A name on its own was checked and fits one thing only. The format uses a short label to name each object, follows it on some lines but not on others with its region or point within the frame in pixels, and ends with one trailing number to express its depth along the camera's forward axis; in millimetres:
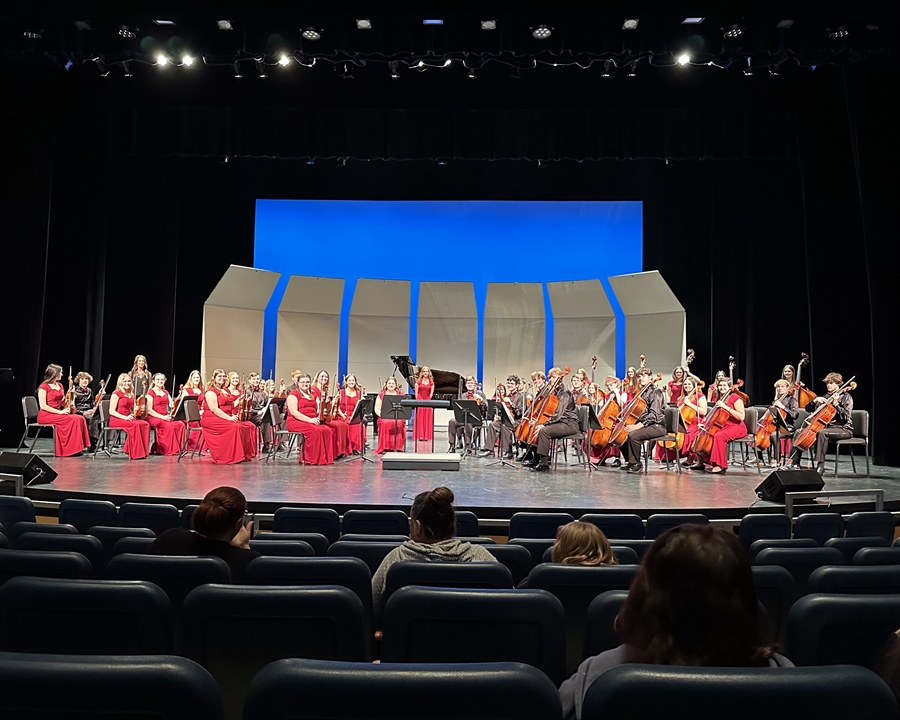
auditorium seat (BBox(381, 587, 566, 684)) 1720
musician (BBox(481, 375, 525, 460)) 11078
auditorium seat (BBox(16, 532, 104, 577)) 2941
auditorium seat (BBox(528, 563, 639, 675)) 2449
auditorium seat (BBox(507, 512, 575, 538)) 4859
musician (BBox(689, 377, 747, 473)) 9484
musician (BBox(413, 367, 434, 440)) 13055
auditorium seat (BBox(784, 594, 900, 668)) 1684
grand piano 11047
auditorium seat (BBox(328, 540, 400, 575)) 3211
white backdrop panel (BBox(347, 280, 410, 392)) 16484
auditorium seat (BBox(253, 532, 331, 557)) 3494
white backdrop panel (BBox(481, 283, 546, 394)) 16281
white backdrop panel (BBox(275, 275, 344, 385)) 16266
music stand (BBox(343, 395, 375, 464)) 9914
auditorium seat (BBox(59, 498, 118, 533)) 4738
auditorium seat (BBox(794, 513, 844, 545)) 4789
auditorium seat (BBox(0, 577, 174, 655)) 1707
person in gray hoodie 2738
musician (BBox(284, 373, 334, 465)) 9875
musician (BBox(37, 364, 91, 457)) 10320
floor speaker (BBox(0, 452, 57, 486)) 6977
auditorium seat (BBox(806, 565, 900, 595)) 2357
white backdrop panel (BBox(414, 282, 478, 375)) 16406
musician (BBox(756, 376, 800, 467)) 9812
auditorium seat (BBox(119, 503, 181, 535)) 4516
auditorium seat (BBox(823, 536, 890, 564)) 3633
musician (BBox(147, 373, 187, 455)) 10625
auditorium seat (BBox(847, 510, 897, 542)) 4781
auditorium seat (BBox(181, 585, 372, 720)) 1711
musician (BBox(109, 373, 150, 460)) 10188
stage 6434
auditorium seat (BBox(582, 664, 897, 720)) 921
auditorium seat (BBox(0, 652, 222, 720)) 947
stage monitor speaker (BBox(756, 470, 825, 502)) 6312
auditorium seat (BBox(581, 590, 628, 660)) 1909
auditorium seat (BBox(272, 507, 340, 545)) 4531
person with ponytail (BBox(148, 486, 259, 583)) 2701
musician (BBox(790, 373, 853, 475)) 9242
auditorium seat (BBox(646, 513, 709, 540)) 4621
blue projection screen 16625
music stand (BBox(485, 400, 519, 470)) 10164
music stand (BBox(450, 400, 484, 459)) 9836
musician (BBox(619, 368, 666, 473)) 9328
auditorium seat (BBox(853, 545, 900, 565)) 3121
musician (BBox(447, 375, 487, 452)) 11344
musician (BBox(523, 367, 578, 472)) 9367
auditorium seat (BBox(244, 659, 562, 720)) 944
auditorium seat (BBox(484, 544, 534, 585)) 3135
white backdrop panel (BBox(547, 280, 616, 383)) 15875
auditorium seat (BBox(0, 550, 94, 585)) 2424
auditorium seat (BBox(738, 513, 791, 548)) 4660
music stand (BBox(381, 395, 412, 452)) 10141
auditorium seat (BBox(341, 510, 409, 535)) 4641
